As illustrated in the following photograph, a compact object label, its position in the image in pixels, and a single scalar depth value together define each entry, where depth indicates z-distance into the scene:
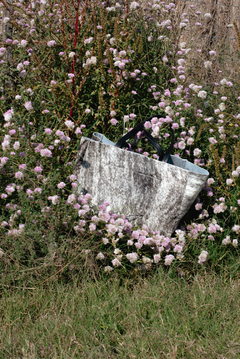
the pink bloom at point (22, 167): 4.15
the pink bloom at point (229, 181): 5.00
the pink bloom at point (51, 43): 5.26
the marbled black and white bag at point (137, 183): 4.46
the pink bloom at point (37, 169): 4.21
